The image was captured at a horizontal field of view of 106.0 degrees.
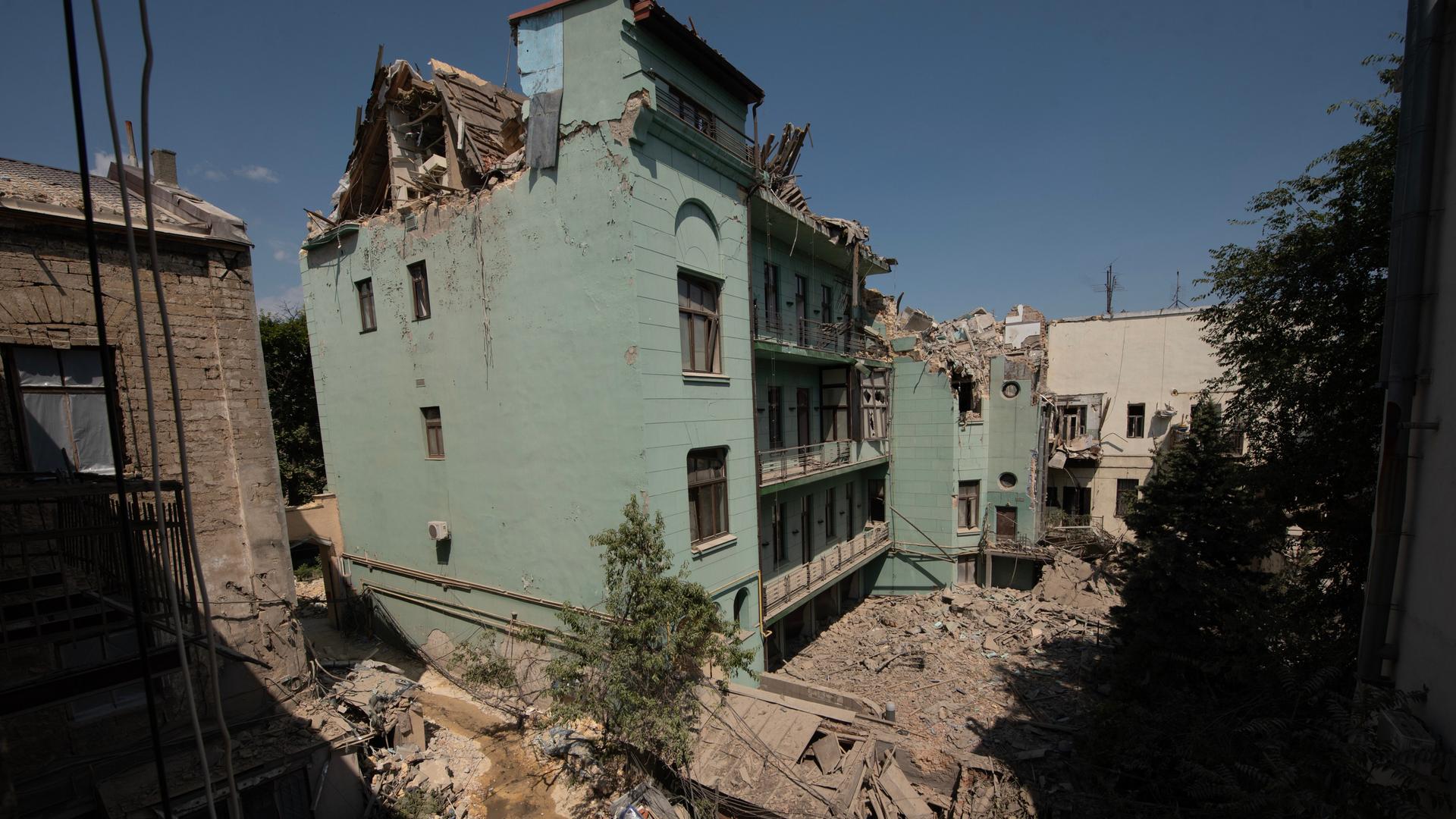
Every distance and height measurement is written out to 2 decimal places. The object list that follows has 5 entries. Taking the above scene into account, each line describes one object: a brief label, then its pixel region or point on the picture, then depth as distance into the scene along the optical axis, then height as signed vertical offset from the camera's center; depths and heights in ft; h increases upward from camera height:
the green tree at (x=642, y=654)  27.32 -14.22
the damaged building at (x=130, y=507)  20.39 -4.68
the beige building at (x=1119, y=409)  77.10 -5.80
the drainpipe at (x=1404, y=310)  17.17 +1.63
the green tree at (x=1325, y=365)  28.37 -0.09
